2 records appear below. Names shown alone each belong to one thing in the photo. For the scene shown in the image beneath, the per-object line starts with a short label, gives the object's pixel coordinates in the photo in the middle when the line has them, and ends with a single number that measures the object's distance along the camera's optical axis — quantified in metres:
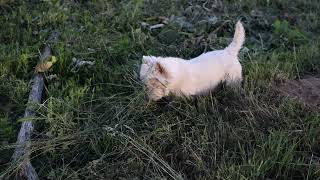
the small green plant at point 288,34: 6.11
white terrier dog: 3.97
